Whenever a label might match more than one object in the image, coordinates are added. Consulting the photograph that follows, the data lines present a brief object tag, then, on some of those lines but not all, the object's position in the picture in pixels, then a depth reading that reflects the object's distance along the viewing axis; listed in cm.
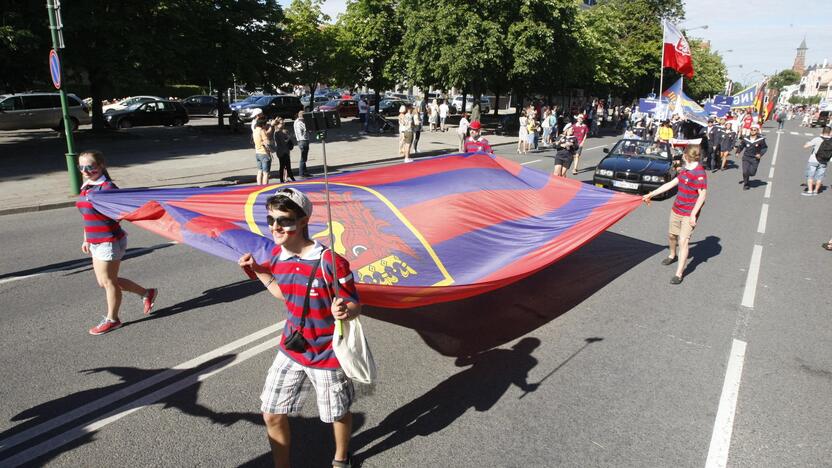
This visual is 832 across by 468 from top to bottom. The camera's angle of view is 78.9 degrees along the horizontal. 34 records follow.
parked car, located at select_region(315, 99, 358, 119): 3731
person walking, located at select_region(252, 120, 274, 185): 1238
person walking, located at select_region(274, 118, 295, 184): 1322
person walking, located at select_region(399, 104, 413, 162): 1884
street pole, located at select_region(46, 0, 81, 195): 1109
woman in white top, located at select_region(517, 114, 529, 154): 2250
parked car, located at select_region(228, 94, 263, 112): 3331
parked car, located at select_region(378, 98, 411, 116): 4106
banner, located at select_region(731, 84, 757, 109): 2658
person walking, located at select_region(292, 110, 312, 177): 1503
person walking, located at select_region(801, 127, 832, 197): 1356
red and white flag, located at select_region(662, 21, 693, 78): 2023
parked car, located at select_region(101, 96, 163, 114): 2920
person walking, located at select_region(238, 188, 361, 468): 283
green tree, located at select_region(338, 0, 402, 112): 3322
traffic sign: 1091
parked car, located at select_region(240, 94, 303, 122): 3155
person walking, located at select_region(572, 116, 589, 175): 1512
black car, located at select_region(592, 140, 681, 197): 1288
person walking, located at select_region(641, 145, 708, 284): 693
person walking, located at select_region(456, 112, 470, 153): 2223
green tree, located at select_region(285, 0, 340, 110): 3027
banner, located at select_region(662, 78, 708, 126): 1933
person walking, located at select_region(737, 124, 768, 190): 1514
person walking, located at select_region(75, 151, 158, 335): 502
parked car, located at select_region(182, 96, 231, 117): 3772
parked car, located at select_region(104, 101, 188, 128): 2662
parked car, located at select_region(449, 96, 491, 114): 4829
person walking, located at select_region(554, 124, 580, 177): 1312
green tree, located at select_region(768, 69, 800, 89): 16538
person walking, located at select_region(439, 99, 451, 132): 3162
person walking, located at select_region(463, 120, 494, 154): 1081
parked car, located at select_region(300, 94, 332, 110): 3982
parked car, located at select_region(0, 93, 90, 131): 2297
